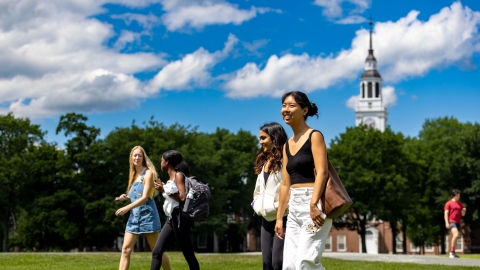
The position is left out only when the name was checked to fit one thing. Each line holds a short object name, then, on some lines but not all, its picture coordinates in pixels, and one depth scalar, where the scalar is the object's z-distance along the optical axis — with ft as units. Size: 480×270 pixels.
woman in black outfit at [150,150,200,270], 33.27
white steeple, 425.69
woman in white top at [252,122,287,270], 27.91
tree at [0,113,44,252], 184.44
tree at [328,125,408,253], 181.37
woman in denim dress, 34.65
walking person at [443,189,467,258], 68.54
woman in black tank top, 21.83
